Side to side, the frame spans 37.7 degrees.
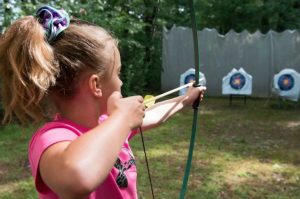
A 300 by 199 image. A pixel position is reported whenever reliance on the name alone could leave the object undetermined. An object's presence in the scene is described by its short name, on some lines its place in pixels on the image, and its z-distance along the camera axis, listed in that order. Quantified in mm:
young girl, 673
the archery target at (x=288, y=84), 6598
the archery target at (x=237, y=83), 6793
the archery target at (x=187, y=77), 6901
